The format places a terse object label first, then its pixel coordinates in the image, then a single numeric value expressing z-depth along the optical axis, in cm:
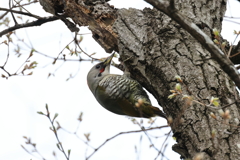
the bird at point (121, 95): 986
